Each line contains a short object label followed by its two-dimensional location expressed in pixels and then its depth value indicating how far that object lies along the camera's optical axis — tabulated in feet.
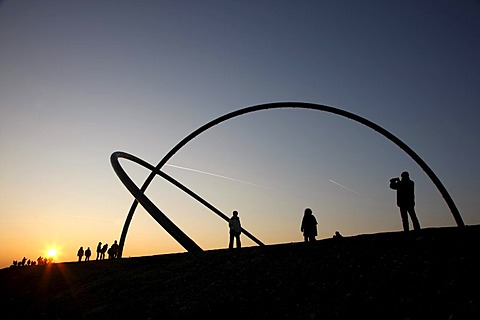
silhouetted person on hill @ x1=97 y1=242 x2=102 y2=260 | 107.14
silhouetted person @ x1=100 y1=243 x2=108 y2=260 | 107.14
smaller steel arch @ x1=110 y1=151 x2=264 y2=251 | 55.98
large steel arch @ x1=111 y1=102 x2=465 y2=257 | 74.84
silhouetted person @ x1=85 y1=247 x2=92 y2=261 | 111.04
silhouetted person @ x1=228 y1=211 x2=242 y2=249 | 58.39
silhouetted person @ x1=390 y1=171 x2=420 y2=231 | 39.55
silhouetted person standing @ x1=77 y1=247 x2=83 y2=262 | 110.73
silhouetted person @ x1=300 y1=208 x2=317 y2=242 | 50.72
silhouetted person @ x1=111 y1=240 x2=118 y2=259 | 100.68
